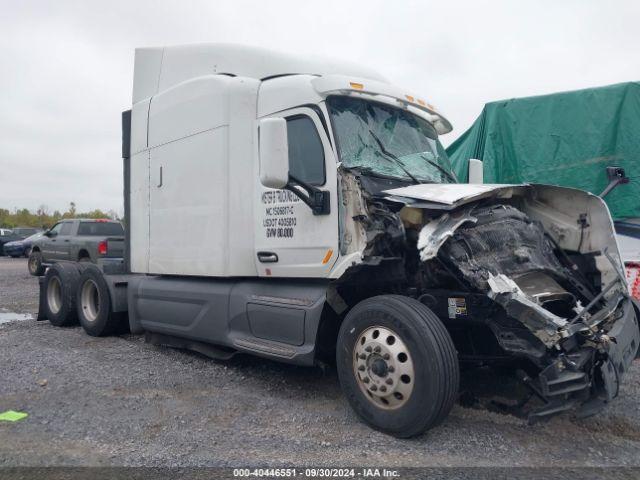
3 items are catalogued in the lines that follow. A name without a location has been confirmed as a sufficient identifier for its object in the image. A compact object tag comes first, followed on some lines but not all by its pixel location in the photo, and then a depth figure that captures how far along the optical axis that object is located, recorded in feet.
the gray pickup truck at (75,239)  47.42
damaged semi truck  12.50
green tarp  23.41
